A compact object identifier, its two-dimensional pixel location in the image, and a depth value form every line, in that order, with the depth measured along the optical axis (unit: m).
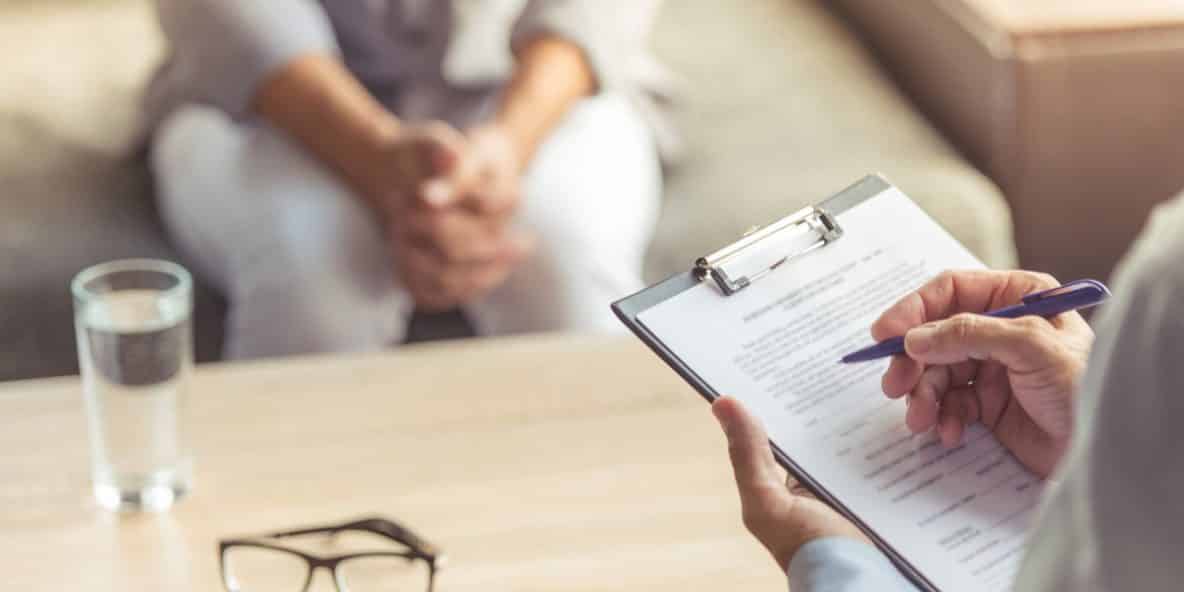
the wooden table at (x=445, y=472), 1.88
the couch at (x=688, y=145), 2.49
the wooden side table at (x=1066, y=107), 2.64
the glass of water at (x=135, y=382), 1.95
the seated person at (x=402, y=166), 2.44
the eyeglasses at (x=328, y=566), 1.86
